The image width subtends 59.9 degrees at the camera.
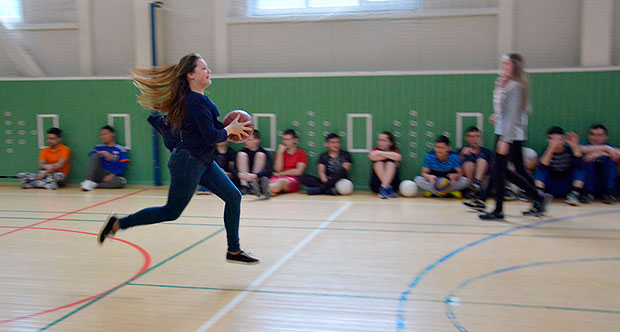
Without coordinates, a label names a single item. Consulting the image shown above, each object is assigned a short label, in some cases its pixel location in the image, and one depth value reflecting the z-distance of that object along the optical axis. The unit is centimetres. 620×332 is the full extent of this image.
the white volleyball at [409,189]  788
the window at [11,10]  1016
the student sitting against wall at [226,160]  850
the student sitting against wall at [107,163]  909
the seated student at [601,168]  719
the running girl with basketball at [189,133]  367
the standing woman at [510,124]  556
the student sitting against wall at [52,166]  913
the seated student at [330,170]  820
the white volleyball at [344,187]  811
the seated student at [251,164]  819
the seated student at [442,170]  773
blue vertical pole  927
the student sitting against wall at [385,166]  798
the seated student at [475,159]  767
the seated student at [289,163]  835
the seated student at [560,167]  724
